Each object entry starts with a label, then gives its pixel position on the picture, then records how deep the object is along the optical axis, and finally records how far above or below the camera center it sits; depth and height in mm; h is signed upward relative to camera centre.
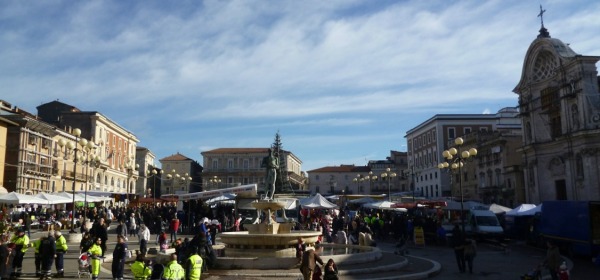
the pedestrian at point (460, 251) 14988 -1723
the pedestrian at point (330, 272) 9656 -1492
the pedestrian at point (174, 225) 22984 -1195
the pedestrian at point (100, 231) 16484 -1018
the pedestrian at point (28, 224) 24519 -1086
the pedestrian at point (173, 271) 9359 -1390
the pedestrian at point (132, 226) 28155 -1482
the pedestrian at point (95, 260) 12484 -1527
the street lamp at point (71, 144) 22922 +3117
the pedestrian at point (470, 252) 14672 -1716
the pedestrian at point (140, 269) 10586 -1525
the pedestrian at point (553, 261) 12141 -1681
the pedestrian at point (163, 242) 17055 -1509
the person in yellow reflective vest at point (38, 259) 13086 -1558
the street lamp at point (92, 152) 26445 +3306
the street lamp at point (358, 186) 109306 +2721
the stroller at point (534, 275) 11336 -1905
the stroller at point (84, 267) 13305 -1814
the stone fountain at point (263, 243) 15258 -1418
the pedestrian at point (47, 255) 12719 -1405
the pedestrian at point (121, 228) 20933 -1171
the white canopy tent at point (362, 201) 42344 -245
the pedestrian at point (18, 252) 13461 -1387
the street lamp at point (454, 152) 22669 +2103
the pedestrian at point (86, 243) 13875 -1193
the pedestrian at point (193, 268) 9562 -1357
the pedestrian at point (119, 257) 12227 -1425
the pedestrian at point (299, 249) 13559 -1428
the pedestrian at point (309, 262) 10586 -1419
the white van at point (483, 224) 25859 -1579
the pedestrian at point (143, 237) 16250 -1239
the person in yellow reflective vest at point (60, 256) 13470 -1518
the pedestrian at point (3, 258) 11867 -1367
